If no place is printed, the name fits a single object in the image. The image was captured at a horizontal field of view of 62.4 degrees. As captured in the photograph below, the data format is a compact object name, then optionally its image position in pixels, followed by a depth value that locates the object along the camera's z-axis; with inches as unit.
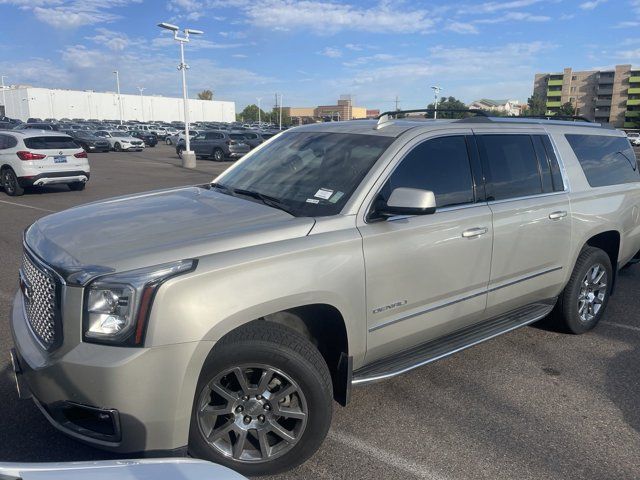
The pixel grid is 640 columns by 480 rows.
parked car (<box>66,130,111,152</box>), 1380.9
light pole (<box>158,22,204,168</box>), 962.4
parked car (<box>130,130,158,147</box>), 1820.9
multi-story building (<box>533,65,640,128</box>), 4404.5
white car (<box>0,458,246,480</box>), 63.0
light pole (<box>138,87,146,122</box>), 4507.9
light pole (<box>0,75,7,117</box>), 4013.3
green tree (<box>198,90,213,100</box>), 6510.8
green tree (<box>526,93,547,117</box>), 4191.4
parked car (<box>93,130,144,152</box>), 1454.2
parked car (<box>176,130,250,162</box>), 1151.6
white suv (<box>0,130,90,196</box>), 513.7
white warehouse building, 3885.3
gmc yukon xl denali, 92.4
